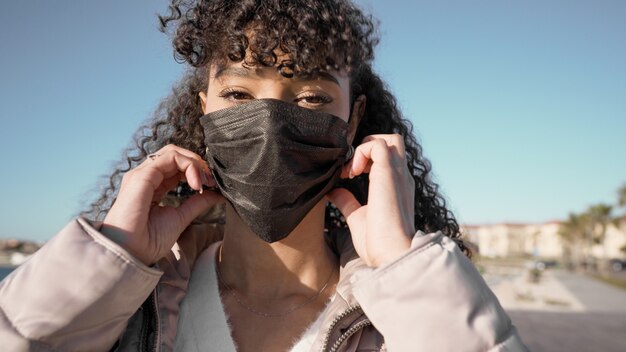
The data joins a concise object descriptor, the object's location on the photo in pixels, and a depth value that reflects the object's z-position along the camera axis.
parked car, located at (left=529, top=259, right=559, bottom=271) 65.69
